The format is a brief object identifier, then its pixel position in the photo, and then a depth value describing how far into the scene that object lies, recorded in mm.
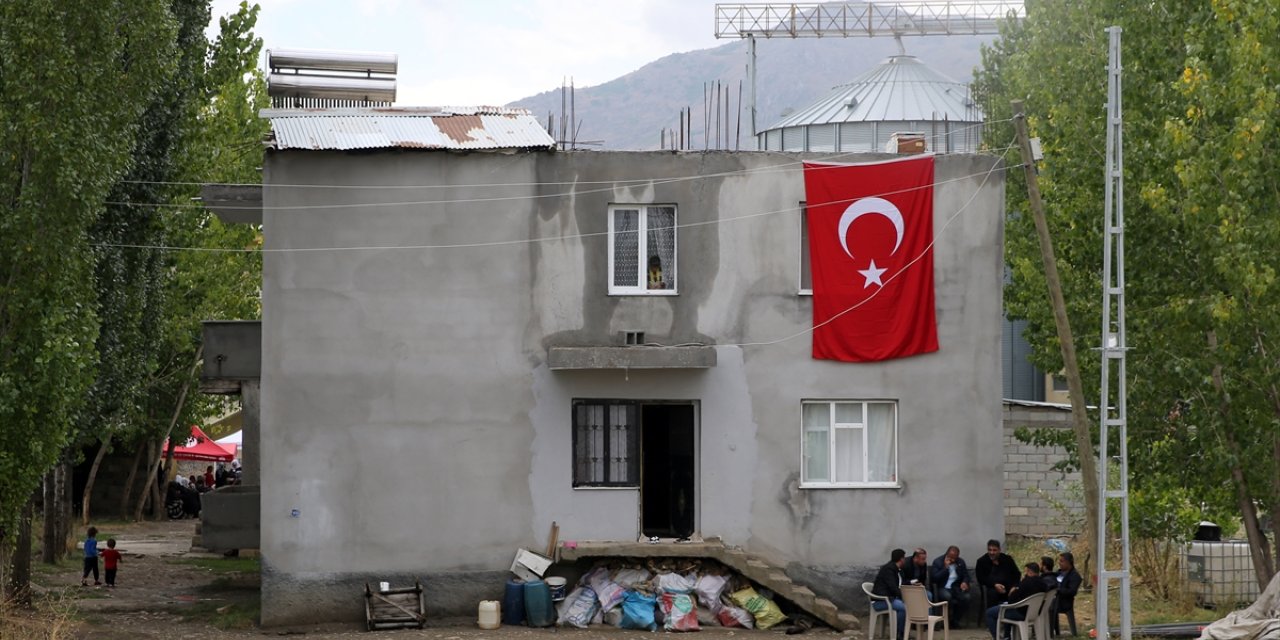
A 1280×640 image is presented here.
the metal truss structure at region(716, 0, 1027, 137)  61250
